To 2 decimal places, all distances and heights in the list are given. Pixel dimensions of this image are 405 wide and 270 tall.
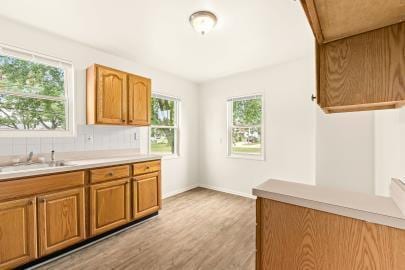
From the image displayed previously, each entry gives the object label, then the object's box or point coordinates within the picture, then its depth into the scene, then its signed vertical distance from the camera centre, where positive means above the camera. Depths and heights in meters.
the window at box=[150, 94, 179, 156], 3.84 +0.17
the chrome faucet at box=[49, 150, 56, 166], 2.30 -0.31
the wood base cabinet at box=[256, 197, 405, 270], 0.86 -0.55
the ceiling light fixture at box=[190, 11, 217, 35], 1.99 +1.19
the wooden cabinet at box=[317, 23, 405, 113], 0.89 +0.32
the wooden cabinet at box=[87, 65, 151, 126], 2.58 +0.53
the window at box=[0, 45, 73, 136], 2.21 +0.50
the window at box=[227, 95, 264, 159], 3.87 +0.14
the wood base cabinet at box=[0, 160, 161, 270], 1.70 -0.78
